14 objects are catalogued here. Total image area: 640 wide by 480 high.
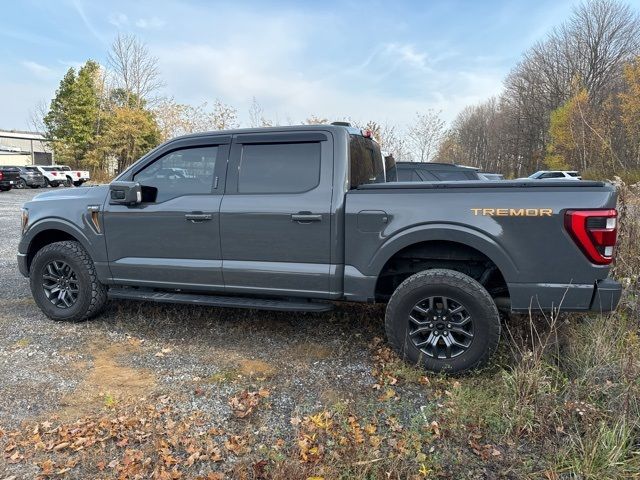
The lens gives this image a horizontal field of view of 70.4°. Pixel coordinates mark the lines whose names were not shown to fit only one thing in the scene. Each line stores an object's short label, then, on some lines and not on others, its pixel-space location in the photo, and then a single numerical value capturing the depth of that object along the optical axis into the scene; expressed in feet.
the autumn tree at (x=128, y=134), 113.70
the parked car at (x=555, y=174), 78.33
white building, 159.60
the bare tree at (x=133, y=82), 125.39
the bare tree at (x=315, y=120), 58.70
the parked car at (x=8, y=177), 82.12
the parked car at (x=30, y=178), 90.74
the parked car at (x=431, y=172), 30.80
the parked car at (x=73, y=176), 98.68
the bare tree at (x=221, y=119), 82.33
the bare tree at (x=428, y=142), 73.51
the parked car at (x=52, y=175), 95.55
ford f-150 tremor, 10.46
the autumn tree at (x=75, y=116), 115.44
